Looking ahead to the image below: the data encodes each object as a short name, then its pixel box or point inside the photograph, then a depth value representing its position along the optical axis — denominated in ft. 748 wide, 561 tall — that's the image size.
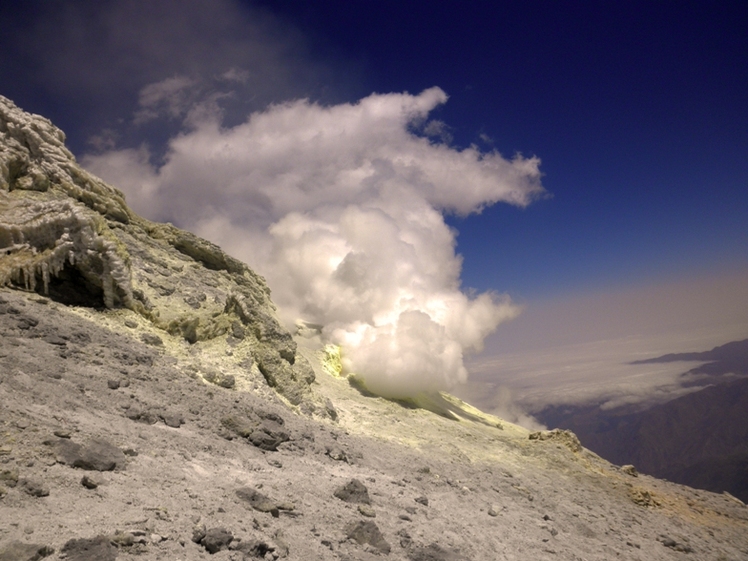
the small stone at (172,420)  32.35
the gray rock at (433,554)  25.21
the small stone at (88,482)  19.91
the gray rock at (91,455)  21.48
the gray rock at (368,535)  24.67
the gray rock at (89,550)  15.22
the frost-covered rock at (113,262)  45.19
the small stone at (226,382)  45.34
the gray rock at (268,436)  34.91
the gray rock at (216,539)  18.51
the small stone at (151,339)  46.03
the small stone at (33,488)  18.03
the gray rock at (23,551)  14.20
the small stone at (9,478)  17.85
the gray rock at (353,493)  29.94
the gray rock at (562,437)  64.54
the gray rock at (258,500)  23.84
